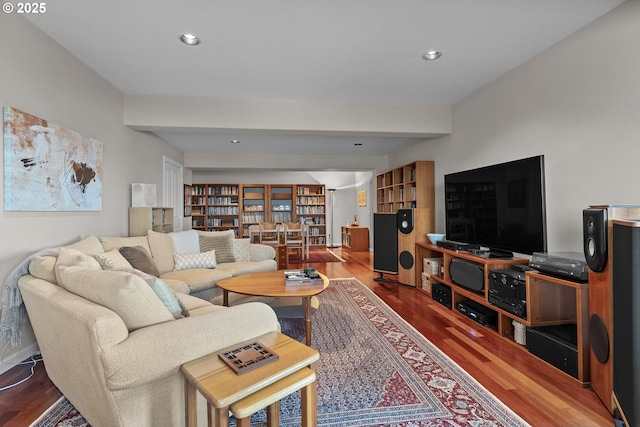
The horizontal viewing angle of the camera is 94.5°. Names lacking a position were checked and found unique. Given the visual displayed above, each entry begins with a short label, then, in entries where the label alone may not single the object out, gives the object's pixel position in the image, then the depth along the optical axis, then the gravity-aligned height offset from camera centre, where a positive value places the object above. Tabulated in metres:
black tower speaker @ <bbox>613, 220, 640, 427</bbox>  1.35 -0.51
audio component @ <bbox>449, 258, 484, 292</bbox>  2.83 -0.59
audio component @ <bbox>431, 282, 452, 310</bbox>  3.37 -0.91
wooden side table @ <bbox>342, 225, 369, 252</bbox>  7.98 -0.58
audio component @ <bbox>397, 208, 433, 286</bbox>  4.25 -0.26
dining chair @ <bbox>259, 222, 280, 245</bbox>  6.68 -0.44
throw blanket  1.97 -0.58
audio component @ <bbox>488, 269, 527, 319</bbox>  2.33 -0.62
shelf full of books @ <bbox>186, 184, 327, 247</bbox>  8.30 +0.37
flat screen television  2.47 +0.09
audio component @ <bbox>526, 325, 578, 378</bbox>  1.93 -0.91
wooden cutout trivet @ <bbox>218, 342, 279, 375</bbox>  1.13 -0.56
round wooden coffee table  2.39 -0.61
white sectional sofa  1.15 -0.50
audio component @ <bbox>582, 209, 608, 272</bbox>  1.63 -0.14
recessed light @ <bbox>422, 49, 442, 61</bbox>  2.67 +1.49
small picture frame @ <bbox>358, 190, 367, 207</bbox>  8.30 +0.56
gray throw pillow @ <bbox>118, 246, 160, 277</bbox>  2.80 -0.38
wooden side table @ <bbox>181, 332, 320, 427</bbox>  0.99 -0.58
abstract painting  2.09 +0.45
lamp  9.27 -0.50
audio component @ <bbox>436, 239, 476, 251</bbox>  3.26 -0.33
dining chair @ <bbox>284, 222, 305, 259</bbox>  7.01 -0.52
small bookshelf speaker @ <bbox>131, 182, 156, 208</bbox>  3.77 +0.33
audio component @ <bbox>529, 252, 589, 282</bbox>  1.96 -0.35
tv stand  1.89 -0.71
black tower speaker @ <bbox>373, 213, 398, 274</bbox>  4.50 -0.41
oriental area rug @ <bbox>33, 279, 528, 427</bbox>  1.58 -1.06
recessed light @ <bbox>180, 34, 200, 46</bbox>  2.39 +1.48
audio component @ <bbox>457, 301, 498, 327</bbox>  2.77 -0.94
